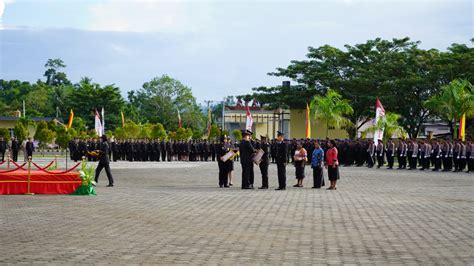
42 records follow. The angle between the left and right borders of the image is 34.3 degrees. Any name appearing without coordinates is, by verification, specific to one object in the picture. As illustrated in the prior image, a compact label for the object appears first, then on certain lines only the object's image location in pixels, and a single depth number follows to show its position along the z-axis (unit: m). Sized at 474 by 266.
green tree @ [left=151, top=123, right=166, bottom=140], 72.54
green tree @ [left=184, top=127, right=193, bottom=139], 73.30
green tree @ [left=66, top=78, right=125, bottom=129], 91.19
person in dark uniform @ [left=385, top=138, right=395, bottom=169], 43.72
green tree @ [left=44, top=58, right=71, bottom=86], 145.12
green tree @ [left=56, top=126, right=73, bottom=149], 65.62
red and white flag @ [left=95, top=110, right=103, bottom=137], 53.21
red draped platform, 21.12
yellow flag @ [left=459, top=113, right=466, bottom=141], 44.10
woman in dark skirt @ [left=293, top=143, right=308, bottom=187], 24.96
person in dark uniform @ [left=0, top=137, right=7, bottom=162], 51.09
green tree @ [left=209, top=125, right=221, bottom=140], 75.96
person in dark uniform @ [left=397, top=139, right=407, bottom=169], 42.56
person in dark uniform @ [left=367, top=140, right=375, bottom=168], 44.72
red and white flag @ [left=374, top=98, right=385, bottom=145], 45.16
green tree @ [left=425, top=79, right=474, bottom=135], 47.25
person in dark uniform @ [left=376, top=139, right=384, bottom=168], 44.38
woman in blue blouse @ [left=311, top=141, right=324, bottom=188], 24.19
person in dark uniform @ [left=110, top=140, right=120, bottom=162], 52.31
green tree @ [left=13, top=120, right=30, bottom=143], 70.50
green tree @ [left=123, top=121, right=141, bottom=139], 73.56
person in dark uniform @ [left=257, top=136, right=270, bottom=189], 24.56
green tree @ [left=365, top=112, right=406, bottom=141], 53.16
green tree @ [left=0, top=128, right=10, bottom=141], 69.56
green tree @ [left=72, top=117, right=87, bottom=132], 86.32
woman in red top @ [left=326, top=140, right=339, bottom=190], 24.02
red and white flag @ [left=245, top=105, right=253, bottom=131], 51.38
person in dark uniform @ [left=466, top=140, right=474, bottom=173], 38.22
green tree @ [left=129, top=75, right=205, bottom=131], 105.00
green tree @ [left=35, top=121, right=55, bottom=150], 68.88
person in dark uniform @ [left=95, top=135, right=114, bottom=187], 24.27
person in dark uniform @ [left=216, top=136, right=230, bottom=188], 25.08
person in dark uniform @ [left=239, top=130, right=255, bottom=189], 24.12
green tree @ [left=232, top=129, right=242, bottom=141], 78.81
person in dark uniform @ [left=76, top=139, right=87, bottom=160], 49.97
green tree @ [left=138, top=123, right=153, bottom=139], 75.21
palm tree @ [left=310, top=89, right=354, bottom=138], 58.38
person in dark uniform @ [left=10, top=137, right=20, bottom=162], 49.53
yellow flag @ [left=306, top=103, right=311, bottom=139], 53.69
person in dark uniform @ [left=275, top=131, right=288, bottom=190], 23.88
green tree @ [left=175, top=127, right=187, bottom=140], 71.65
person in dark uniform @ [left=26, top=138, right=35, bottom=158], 46.75
